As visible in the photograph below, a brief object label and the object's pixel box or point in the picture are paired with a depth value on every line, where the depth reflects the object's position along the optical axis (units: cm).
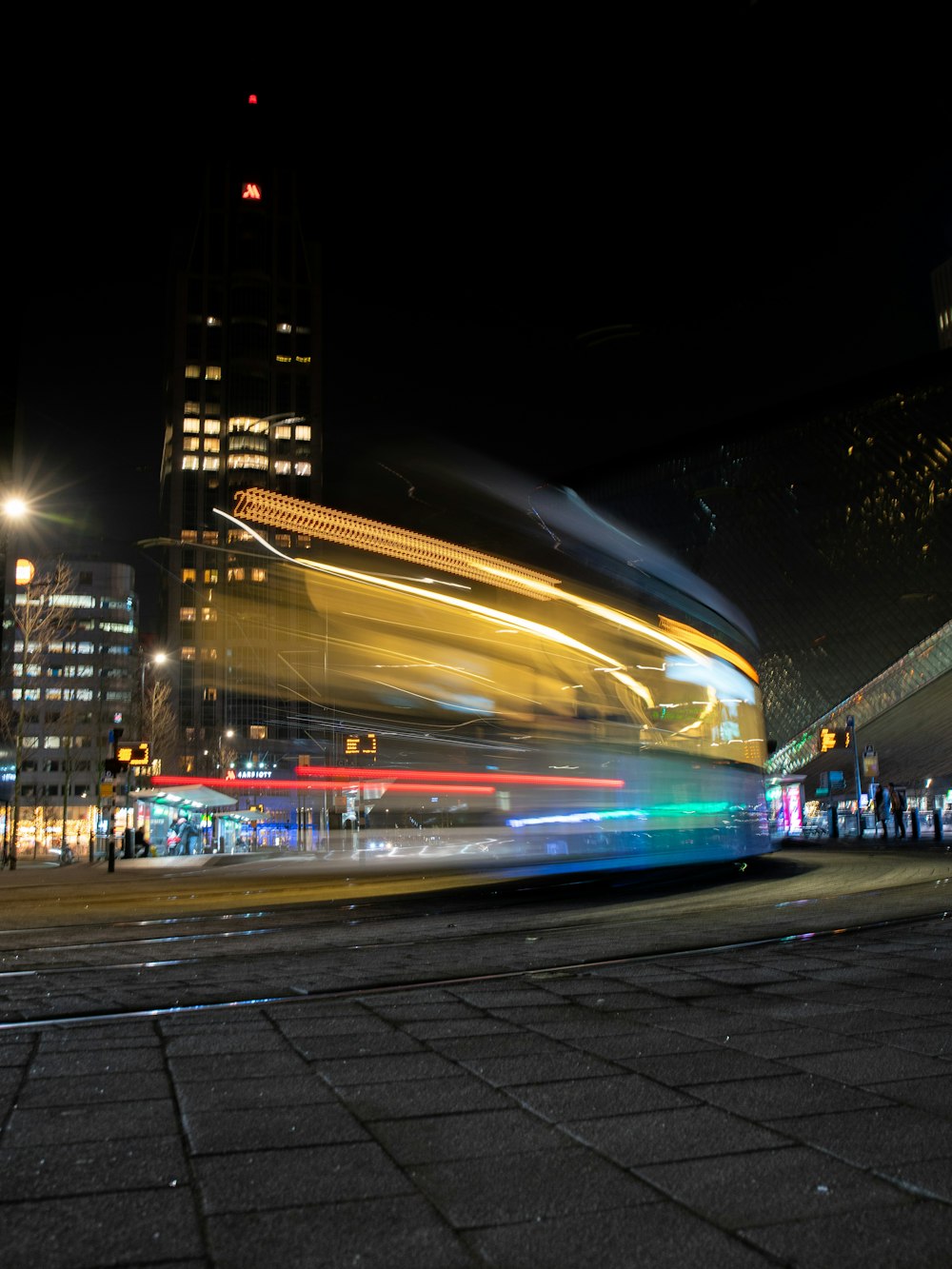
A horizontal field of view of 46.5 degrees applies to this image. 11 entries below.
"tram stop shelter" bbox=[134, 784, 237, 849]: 3391
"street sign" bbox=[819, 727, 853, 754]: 3350
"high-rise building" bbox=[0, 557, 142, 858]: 11569
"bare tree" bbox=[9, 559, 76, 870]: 3209
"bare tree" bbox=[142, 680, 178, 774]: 5130
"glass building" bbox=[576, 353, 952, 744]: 7325
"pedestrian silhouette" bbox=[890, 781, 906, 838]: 3084
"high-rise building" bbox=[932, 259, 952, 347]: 9719
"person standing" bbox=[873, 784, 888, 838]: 3306
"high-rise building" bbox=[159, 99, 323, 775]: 12269
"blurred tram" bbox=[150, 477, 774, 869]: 1339
